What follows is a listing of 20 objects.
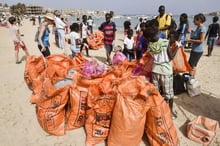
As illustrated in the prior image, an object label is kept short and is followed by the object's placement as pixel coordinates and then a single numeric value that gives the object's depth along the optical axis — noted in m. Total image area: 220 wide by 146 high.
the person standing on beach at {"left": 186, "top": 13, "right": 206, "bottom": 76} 4.06
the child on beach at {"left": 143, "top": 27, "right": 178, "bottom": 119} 2.97
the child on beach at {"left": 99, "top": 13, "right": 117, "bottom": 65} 6.14
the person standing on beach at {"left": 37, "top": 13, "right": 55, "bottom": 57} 4.84
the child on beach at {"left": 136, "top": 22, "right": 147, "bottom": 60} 4.80
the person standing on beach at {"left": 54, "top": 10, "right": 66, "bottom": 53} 8.16
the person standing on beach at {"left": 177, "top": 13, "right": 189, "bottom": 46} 6.85
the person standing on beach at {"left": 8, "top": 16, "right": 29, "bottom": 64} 6.54
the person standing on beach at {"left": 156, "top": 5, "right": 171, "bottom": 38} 5.17
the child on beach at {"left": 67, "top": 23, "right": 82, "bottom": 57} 5.67
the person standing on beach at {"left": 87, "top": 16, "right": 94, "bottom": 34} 13.40
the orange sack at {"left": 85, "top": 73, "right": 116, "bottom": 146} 2.81
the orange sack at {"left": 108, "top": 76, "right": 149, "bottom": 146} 2.56
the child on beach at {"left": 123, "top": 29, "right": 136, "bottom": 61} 5.60
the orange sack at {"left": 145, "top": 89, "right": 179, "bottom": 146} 2.68
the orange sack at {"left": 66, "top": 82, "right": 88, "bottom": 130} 2.98
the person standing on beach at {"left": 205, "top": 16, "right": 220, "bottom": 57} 7.97
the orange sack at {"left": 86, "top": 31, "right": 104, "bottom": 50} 9.97
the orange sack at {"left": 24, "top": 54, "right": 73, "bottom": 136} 3.01
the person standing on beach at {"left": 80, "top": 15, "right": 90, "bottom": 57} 8.31
